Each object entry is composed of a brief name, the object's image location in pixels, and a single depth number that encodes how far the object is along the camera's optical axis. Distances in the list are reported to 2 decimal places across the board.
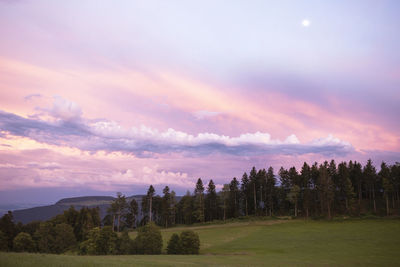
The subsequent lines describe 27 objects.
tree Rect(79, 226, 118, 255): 56.56
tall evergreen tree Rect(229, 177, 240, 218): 124.62
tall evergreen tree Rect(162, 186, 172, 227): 122.06
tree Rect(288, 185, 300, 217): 102.99
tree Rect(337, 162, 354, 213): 96.72
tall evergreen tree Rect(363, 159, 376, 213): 106.75
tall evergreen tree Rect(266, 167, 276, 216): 117.43
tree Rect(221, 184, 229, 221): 117.64
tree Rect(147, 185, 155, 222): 121.97
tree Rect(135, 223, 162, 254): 53.16
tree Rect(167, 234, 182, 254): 52.54
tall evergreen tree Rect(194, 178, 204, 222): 116.53
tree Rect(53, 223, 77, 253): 73.56
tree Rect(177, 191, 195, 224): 127.09
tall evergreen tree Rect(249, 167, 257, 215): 122.83
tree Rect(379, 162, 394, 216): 92.75
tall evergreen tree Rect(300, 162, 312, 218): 104.50
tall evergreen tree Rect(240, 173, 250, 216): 124.74
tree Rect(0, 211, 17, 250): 81.62
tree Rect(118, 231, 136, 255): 54.47
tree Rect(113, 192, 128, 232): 105.71
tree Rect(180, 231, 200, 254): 51.59
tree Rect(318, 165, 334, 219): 94.50
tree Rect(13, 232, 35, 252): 69.44
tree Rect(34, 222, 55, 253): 72.35
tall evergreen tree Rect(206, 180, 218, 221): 126.81
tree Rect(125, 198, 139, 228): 133.38
